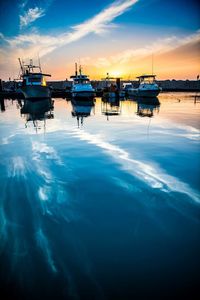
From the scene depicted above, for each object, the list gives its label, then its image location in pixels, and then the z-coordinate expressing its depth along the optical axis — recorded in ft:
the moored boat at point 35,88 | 116.83
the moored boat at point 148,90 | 141.73
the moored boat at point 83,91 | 126.00
